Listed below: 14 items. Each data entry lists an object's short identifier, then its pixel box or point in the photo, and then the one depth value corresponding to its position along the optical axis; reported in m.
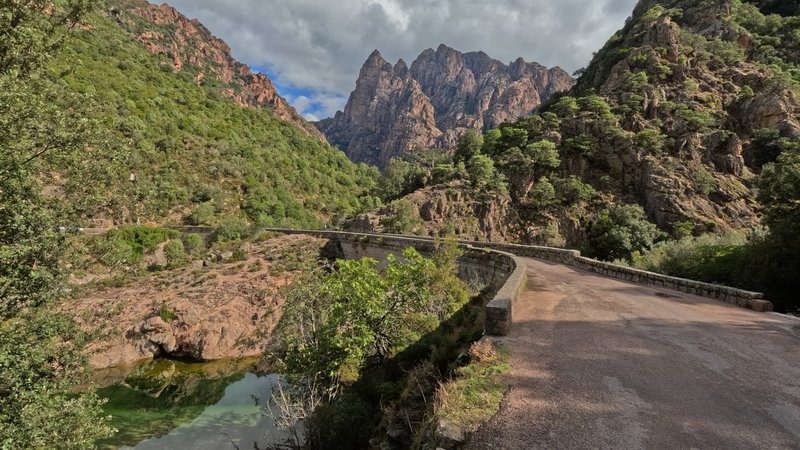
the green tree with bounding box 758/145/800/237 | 15.57
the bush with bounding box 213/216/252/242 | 44.56
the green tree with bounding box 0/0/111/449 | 8.30
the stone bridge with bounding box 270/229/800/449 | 4.22
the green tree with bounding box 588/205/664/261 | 32.50
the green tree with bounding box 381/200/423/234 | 41.59
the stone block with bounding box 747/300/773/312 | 10.44
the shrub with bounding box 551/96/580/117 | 54.32
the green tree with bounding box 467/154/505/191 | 47.91
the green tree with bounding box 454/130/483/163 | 59.72
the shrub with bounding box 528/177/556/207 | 46.35
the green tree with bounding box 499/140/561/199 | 48.66
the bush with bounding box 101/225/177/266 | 38.28
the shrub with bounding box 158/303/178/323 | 25.69
